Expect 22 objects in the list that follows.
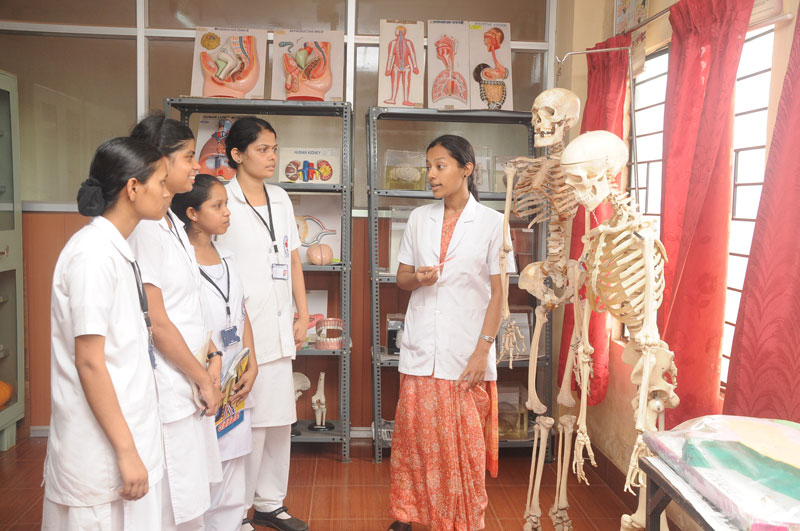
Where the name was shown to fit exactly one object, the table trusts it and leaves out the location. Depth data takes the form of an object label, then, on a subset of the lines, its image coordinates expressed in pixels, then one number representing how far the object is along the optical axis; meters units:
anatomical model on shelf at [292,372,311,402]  3.97
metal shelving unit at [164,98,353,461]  3.70
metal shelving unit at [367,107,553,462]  3.74
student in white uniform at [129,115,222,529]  2.00
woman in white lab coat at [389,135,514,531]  2.63
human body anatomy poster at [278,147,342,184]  3.85
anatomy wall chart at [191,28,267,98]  3.85
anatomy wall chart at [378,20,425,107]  3.88
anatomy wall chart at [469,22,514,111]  3.93
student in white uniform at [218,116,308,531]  2.77
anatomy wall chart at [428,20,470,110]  3.92
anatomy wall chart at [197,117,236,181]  3.80
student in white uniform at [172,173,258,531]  2.42
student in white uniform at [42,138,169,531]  1.58
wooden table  1.24
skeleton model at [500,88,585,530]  2.23
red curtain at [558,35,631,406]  3.08
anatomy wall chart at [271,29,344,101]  3.88
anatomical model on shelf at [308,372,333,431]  3.96
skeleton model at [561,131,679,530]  1.89
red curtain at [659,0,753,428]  2.23
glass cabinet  3.85
